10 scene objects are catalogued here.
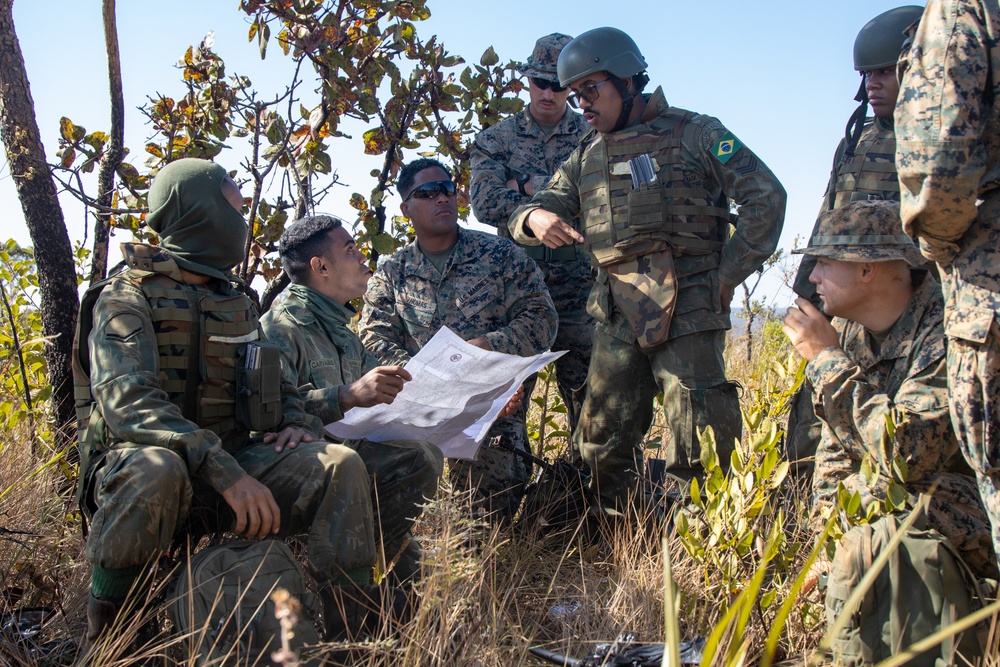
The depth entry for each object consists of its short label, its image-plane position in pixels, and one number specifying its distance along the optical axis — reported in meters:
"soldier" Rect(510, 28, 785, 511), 3.80
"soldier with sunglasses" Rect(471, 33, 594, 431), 4.92
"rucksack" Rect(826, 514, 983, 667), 2.31
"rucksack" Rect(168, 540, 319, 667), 2.38
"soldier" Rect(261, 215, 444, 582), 3.28
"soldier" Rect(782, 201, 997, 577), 2.54
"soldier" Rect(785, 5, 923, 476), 3.83
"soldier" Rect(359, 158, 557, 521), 4.46
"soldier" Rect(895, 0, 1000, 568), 2.19
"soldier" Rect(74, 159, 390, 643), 2.53
